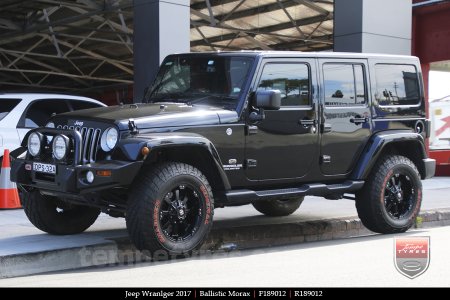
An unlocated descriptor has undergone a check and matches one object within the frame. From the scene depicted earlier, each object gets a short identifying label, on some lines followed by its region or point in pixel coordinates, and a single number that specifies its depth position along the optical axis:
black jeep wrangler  6.66
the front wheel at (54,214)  7.63
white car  10.70
